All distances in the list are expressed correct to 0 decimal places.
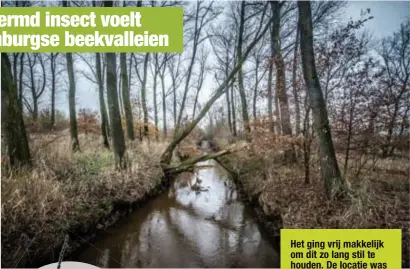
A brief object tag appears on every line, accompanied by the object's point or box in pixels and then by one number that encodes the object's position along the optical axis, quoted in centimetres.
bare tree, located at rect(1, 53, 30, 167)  432
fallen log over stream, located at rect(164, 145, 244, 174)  743
